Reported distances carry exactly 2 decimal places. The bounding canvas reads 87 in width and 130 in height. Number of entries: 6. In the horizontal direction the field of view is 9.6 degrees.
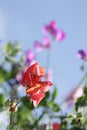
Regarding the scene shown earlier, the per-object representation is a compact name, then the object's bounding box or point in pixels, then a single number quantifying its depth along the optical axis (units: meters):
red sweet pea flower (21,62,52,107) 1.57
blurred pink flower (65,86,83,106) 2.89
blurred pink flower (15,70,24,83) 3.00
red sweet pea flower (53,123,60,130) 2.04
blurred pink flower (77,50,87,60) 2.78
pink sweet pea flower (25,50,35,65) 3.25
